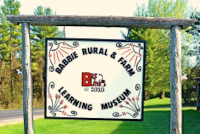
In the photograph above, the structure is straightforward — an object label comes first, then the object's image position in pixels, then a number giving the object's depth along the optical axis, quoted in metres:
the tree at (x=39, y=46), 37.34
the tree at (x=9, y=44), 33.69
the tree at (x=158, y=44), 36.09
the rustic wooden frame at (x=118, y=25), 5.33
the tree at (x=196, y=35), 27.97
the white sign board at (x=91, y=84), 5.36
